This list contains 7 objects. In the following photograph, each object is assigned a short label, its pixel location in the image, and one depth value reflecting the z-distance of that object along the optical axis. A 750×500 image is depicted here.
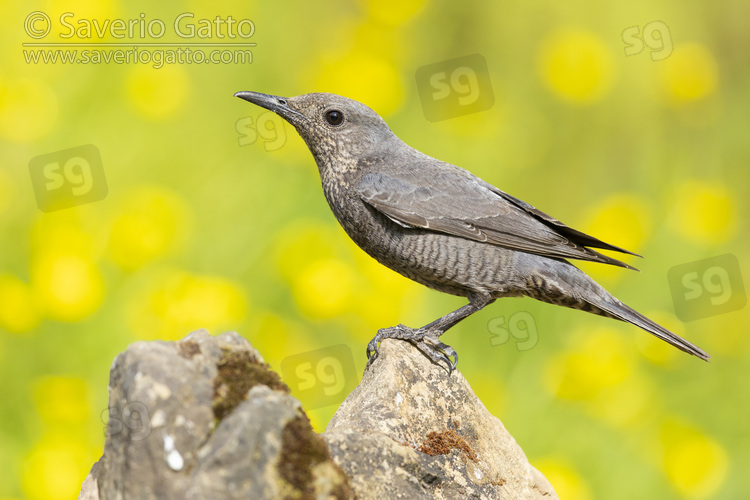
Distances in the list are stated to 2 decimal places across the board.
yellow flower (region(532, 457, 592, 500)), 12.34
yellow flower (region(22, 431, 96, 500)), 11.23
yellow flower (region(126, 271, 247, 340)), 12.25
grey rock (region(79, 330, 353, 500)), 5.91
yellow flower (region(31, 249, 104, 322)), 11.97
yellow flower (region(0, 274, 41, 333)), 11.80
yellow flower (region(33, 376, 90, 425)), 11.49
